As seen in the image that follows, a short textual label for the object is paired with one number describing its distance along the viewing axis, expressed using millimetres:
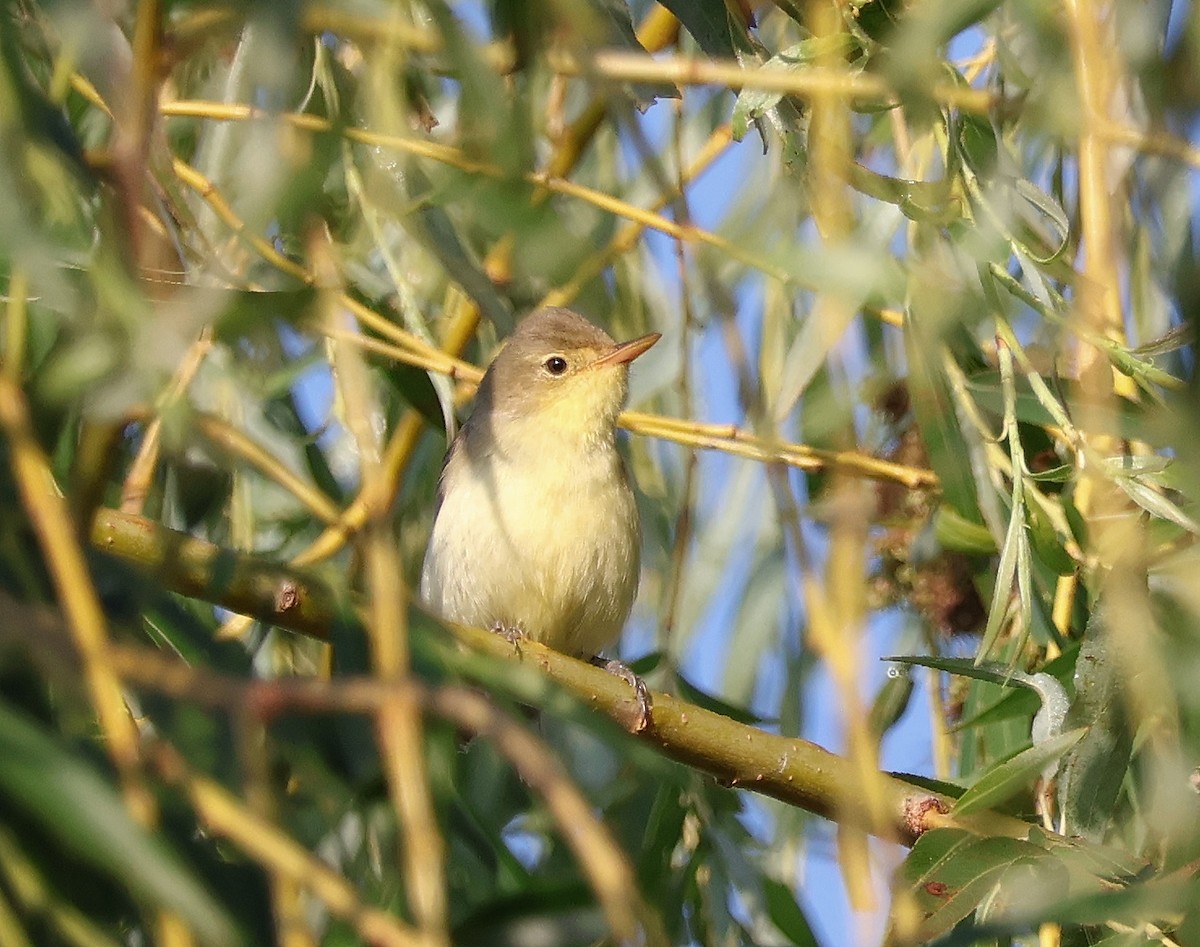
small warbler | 8242
